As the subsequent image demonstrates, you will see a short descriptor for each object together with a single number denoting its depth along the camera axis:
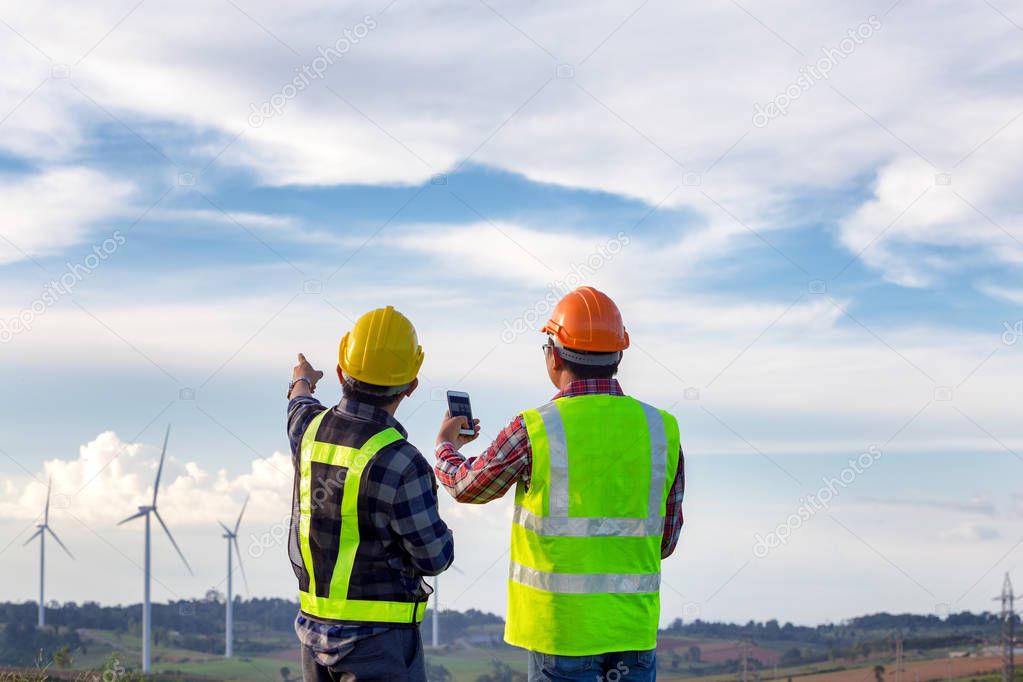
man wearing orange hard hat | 6.41
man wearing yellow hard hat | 5.97
